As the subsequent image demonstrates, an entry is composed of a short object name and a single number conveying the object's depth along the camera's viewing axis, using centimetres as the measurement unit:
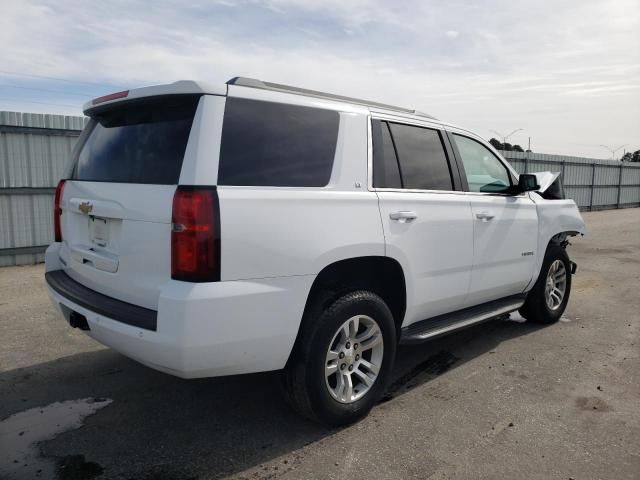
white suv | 260
